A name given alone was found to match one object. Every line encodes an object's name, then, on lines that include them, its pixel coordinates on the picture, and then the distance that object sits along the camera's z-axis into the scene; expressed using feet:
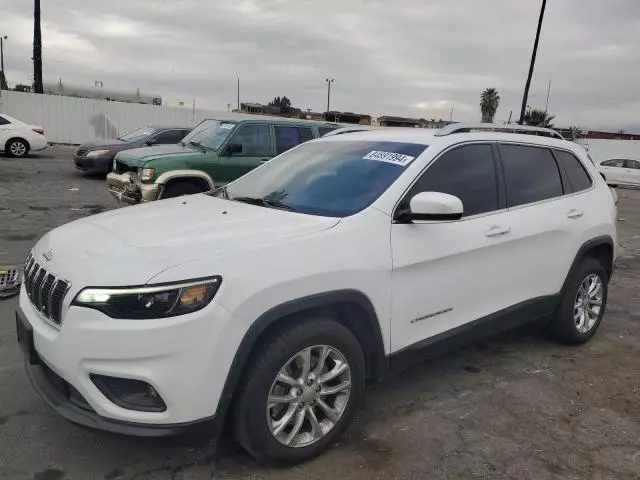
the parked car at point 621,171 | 75.16
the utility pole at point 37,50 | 89.92
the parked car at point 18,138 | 55.62
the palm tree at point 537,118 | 180.20
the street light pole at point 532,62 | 82.12
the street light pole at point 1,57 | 224.06
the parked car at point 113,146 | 45.14
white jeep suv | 7.87
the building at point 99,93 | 120.88
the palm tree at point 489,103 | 220.02
